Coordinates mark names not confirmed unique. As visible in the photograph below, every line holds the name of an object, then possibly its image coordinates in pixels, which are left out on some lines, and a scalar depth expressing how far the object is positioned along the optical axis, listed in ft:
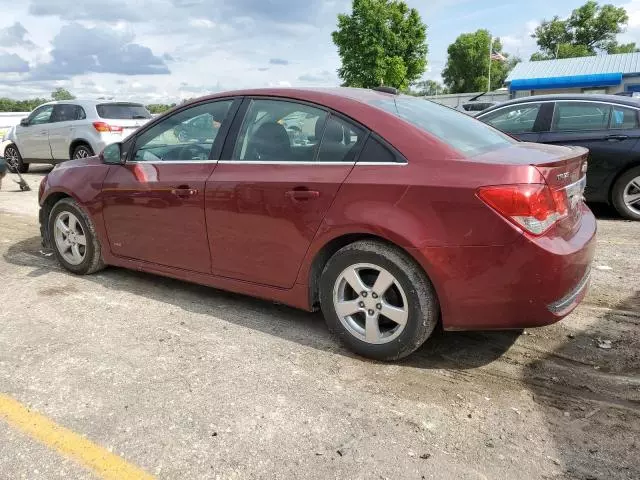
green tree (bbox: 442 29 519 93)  228.43
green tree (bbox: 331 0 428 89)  153.48
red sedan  9.37
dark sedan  21.99
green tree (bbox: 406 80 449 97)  257.55
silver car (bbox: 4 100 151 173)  36.35
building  119.44
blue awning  118.21
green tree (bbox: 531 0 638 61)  220.84
